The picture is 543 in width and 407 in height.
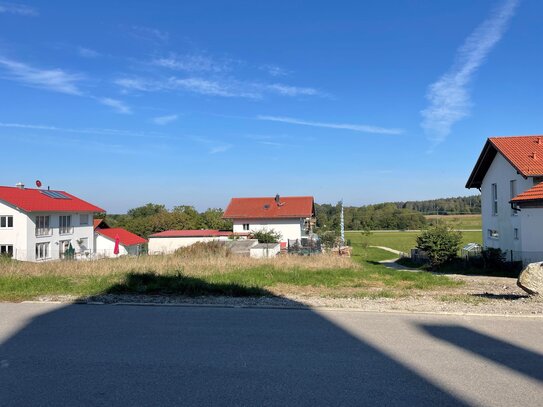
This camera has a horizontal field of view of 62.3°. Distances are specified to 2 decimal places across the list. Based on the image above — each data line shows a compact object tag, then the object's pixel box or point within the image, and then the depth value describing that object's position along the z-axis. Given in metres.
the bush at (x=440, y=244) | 27.39
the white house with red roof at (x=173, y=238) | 57.53
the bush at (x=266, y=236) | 51.20
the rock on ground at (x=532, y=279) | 9.18
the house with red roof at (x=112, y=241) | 61.98
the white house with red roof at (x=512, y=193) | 20.72
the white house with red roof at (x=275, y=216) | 62.25
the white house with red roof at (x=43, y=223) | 48.00
